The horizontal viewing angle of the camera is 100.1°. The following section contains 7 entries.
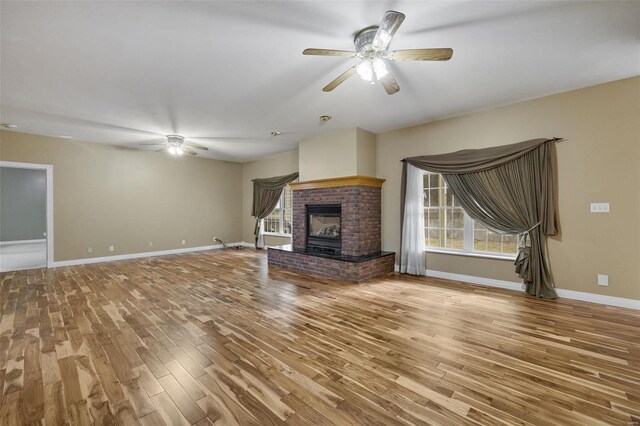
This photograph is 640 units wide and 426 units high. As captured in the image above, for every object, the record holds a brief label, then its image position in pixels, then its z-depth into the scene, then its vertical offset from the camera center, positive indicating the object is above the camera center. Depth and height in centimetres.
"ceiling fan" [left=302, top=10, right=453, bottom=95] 201 +136
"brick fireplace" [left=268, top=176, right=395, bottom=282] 484 -46
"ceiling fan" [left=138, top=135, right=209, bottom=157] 561 +148
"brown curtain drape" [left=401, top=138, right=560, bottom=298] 376 +28
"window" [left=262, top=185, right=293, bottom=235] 773 -18
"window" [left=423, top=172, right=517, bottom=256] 436 -29
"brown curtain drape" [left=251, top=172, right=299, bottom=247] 749 +52
